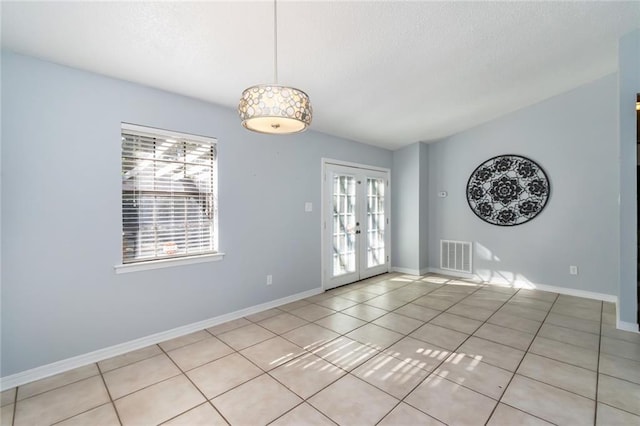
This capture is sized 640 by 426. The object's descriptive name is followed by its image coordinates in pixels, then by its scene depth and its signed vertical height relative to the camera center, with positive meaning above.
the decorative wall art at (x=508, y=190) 4.36 +0.33
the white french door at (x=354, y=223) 4.47 -0.20
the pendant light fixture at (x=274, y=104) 1.48 +0.57
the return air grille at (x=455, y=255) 5.11 -0.81
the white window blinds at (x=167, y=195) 2.65 +0.19
